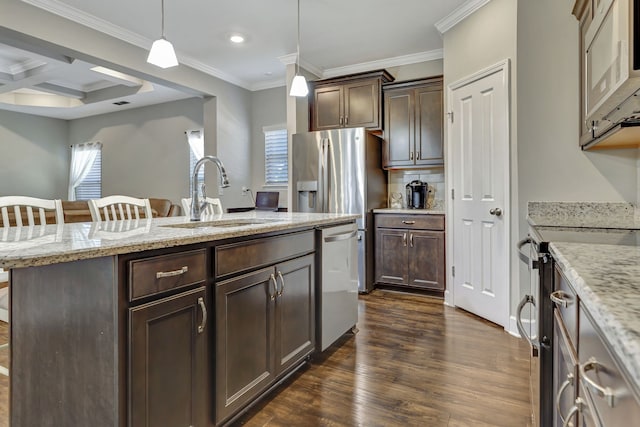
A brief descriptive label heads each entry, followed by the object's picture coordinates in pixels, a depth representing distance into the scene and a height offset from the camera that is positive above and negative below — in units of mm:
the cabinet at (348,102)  4312 +1297
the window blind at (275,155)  5457 +809
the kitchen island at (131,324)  1171 -397
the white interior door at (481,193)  2914 +131
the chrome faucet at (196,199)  2193 +69
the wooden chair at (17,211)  1855 +6
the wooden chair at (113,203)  2197 +45
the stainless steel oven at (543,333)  1279 -442
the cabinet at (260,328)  1565 -572
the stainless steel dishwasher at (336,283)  2326 -494
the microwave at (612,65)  1195 +551
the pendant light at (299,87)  2869 +947
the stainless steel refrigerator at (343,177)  4039 +369
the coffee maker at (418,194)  4277 +174
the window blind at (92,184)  7645 +578
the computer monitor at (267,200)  5145 +144
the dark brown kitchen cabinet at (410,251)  3844 -442
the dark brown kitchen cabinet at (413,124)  4051 +953
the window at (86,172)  7656 +844
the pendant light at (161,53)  2303 +974
